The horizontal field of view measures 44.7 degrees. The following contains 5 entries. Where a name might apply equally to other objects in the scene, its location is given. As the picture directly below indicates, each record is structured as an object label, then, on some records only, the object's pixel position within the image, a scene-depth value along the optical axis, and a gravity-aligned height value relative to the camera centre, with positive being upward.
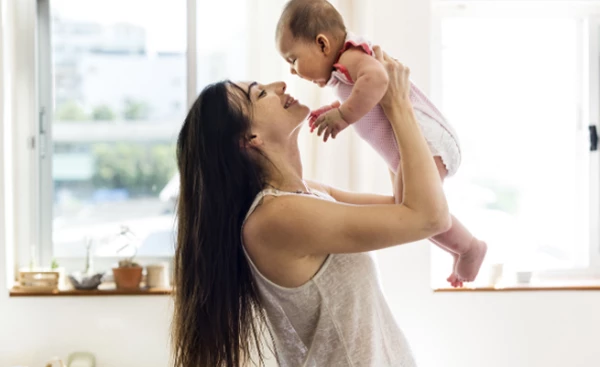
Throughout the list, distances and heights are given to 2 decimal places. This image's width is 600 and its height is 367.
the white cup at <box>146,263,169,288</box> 3.05 -0.46
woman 1.39 -0.13
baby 1.52 +0.17
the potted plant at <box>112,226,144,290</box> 3.02 -0.45
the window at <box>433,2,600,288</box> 3.24 +0.17
